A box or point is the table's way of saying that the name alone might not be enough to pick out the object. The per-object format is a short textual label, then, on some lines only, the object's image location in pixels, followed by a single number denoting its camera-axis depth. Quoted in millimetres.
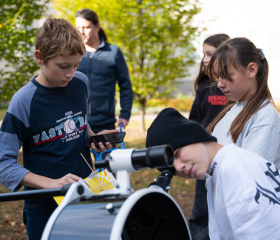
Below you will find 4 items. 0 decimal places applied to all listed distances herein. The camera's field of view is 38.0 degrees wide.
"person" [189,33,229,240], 4195
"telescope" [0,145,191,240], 1308
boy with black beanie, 1898
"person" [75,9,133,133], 4965
